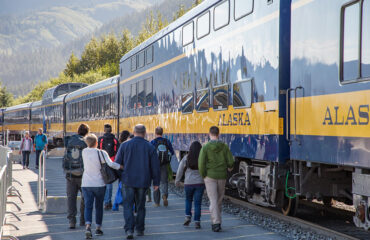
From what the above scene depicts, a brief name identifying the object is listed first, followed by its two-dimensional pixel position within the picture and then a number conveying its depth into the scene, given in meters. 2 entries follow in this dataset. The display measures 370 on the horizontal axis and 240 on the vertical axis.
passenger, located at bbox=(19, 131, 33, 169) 22.68
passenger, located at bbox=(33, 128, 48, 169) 22.78
